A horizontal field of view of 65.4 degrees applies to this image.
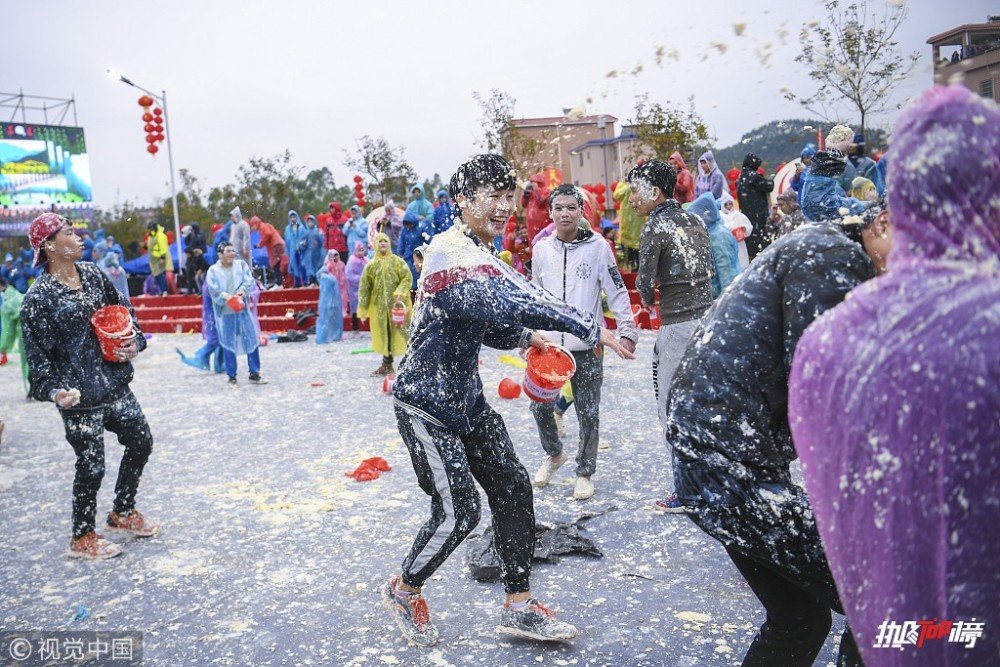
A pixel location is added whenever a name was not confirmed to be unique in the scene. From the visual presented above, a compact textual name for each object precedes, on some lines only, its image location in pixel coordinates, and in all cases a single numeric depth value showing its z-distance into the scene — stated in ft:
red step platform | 53.67
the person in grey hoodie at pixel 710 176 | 35.45
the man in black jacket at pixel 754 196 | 36.96
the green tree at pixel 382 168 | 98.84
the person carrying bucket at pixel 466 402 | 10.22
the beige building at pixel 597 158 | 125.77
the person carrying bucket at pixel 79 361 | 14.87
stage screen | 140.97
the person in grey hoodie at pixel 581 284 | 16.87
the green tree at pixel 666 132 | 62.44
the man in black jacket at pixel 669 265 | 15.17
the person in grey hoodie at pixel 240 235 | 59.77
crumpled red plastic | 19.38
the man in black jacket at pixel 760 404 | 6.18
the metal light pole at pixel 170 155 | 71.60
